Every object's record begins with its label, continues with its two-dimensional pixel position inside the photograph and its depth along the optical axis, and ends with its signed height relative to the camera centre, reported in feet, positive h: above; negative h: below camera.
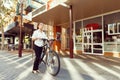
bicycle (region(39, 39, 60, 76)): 8.18 -1.96
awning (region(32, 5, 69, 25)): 19.36 +6.84
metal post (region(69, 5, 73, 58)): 15.96 +1.02
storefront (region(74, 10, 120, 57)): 19.26 +1.31
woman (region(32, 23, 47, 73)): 8.89 -0.40
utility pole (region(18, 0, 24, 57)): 18.28 -1.37
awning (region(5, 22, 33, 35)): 34.11 +5.99
